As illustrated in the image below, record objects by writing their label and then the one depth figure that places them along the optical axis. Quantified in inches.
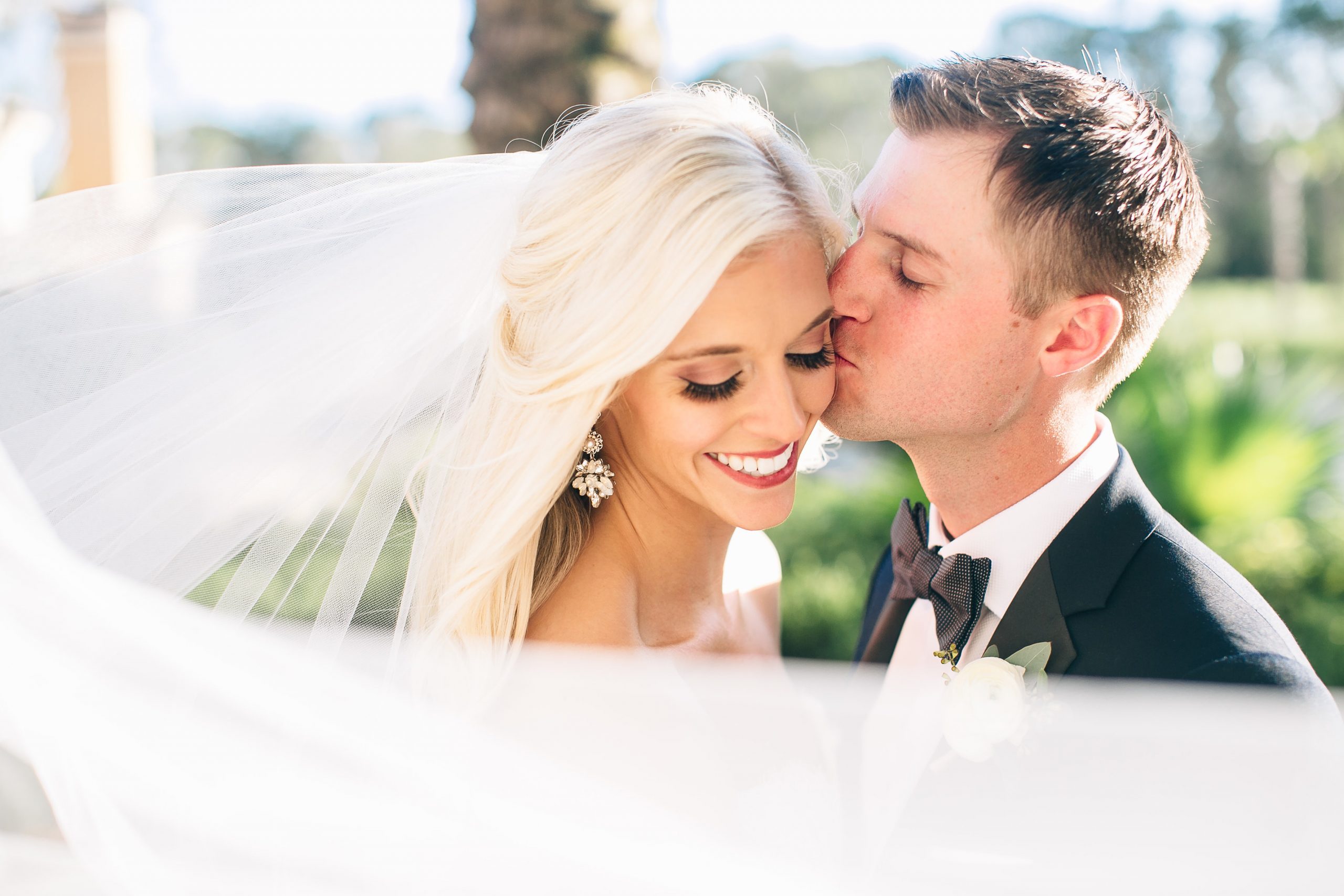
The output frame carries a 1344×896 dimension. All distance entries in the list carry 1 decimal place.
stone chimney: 285.1
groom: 102.6
